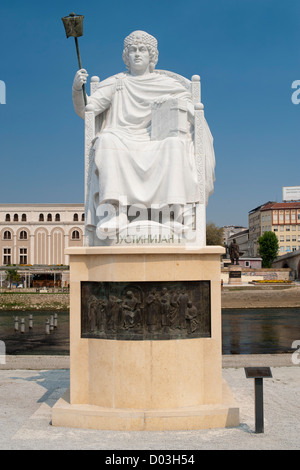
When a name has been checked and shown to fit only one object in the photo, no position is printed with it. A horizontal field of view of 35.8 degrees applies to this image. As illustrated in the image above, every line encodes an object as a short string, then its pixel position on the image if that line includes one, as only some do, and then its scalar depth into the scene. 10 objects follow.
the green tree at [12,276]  55.09
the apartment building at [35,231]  75.31
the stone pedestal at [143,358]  6.60
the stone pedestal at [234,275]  45.09
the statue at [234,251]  47.81
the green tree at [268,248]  79.38
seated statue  7.45
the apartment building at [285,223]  90.62
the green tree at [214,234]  71.69
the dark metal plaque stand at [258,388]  6.24
